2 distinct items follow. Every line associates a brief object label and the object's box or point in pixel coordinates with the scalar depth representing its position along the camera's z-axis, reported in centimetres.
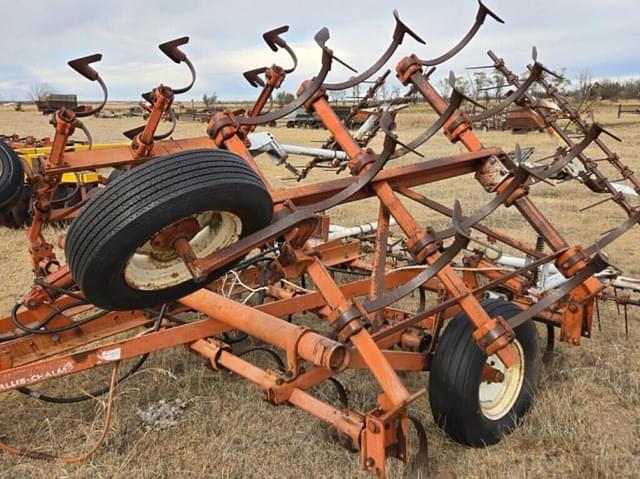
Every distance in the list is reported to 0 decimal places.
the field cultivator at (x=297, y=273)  227
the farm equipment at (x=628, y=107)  3222
